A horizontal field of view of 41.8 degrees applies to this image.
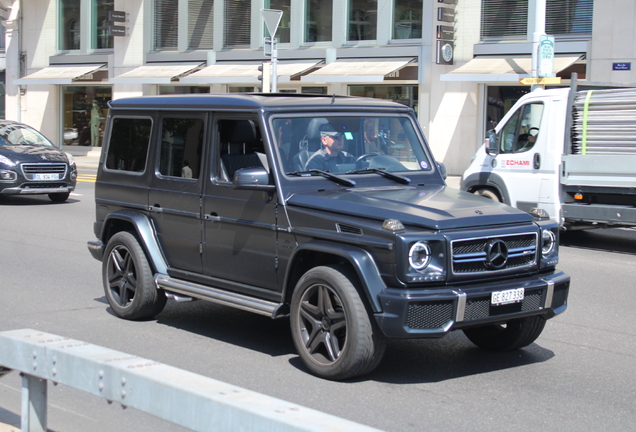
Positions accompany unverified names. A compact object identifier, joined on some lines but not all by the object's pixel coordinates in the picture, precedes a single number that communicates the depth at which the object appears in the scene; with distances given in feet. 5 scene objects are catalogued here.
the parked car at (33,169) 52.06
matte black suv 16.69
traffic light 64.75
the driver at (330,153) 20.06
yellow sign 55.72
